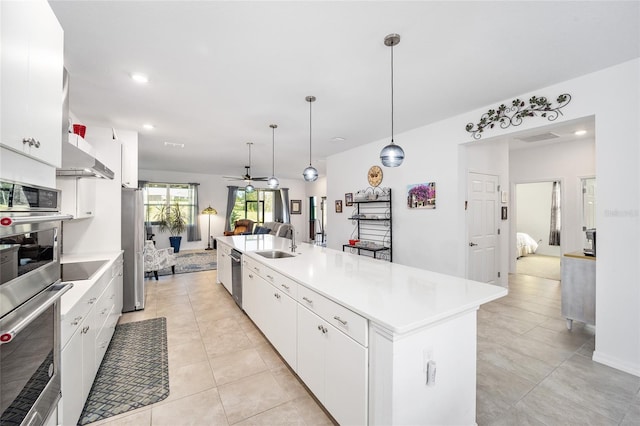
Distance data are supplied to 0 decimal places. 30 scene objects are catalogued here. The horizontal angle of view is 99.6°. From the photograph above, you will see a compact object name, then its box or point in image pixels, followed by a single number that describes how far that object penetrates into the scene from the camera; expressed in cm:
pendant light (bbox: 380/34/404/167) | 255
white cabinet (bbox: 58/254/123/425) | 147
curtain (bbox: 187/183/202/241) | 920
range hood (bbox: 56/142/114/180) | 190
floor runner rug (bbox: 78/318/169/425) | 190
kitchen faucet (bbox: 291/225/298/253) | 330
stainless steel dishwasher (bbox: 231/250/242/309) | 351
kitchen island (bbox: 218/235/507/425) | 131
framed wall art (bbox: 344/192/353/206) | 589
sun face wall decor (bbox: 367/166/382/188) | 517
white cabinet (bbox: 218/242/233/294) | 414
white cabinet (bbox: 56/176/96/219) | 276
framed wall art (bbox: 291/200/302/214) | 1129
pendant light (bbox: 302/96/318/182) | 384
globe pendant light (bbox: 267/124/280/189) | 428
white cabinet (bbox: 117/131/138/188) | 386
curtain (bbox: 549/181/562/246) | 773
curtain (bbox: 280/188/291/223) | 1076
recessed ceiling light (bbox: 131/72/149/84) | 259
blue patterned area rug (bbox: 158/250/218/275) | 612
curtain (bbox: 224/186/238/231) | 982
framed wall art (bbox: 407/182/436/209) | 421
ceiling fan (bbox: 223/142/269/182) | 655
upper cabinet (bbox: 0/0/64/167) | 89
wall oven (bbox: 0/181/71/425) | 90
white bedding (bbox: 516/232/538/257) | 749
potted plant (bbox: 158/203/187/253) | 869
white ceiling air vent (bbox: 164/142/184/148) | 523
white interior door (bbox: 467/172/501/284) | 423
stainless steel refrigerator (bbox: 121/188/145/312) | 362
